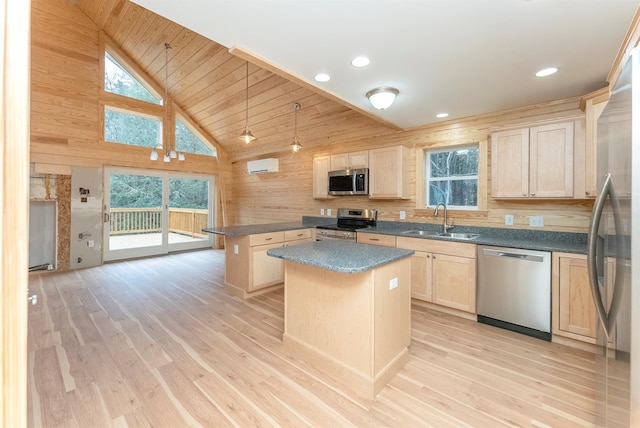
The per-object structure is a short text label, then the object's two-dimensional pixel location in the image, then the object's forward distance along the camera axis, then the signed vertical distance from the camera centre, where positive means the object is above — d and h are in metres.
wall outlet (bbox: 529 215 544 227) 3.16 -0.06
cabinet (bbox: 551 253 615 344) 2.47 -0.75
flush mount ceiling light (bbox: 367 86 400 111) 2.84 +1.21
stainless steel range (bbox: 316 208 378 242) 4.33 -0.17
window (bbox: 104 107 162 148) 5.73 +1.80
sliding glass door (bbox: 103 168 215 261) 5.85 +0.01
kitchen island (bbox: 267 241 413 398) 1.97 -0.75
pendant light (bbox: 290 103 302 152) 4.23 +1.67
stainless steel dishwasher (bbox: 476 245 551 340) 2.67 -0.74
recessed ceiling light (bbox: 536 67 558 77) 2.41 +1.27
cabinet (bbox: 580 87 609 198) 2.48 +0.75
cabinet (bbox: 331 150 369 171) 4.43 +0.89
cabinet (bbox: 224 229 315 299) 3.77 -0.72
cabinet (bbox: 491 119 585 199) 2.77 +0.59
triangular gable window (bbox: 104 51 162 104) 5.72 +2.74
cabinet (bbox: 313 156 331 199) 4.97 +0.68
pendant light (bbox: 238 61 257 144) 3.71 +1.86
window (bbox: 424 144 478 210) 3.81 +0.55
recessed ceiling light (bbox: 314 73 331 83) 2.57 +1.28
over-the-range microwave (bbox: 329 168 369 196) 4.41 +0.53
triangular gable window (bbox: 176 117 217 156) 6.73 +1.77
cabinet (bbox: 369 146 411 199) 4.07 +0.63
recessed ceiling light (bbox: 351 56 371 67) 2.29 +1.27
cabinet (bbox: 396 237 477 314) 3.12 -0.67
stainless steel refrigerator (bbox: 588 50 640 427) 1.02 -0.15
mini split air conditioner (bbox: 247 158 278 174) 6.24 +1.10
